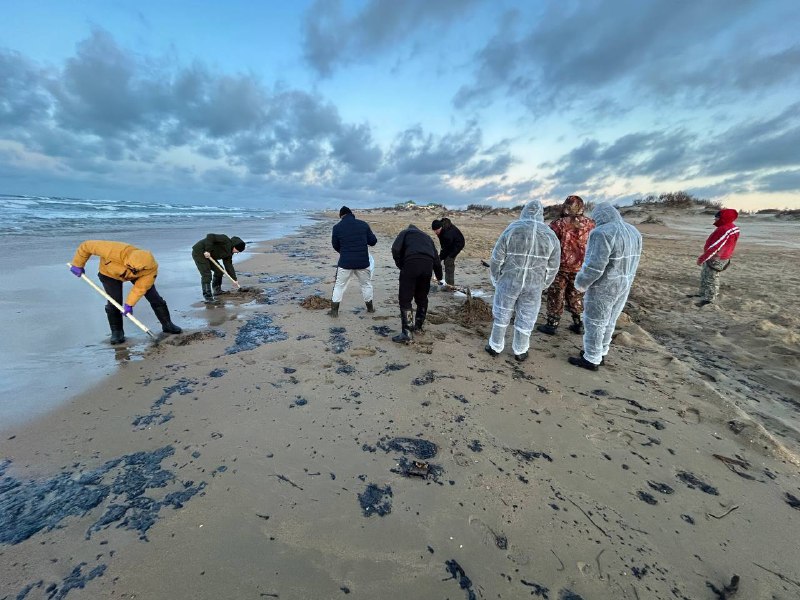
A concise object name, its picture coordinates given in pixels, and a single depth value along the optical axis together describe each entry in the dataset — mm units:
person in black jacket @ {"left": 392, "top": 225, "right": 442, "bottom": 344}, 4996
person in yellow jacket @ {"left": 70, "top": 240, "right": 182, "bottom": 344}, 4840
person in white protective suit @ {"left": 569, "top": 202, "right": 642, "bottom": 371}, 4062
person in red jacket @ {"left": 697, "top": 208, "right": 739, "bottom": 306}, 6840
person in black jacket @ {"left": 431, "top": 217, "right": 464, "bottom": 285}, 7473
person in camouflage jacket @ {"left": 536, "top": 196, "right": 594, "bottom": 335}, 5293
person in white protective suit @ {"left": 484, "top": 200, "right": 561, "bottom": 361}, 4332
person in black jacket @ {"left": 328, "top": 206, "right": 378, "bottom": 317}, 6012
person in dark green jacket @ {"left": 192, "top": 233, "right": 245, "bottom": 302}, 7113
